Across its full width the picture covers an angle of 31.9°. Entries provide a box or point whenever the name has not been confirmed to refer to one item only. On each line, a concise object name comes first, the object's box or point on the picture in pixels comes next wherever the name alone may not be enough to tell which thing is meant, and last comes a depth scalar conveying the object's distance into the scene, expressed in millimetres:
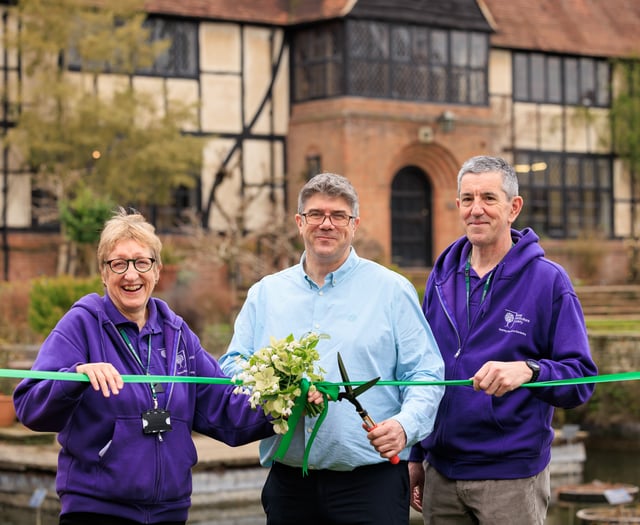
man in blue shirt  4441
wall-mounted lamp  26406
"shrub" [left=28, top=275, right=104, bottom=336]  17141
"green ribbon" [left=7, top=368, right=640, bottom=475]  4198
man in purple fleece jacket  4605
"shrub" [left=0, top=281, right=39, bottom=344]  17922
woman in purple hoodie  4137
